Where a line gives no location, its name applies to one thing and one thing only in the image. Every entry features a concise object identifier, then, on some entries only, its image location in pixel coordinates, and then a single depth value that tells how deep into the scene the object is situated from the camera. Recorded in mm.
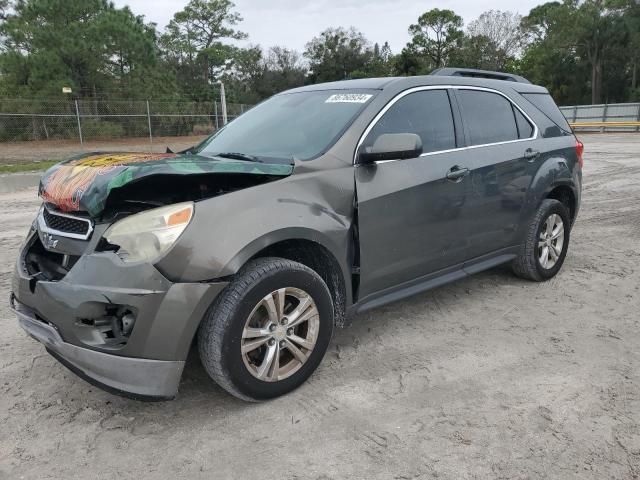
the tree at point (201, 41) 50344
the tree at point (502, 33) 61906
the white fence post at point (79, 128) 20581
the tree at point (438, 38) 63906
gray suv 2455
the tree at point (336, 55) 63406
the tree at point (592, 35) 50750
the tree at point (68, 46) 25938
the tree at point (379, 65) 62109
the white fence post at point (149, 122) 21734
